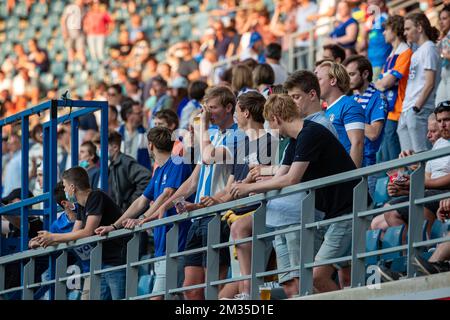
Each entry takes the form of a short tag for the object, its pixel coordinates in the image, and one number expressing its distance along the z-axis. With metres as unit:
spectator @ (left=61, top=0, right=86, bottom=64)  25.75
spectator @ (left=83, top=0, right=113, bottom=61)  24.80
